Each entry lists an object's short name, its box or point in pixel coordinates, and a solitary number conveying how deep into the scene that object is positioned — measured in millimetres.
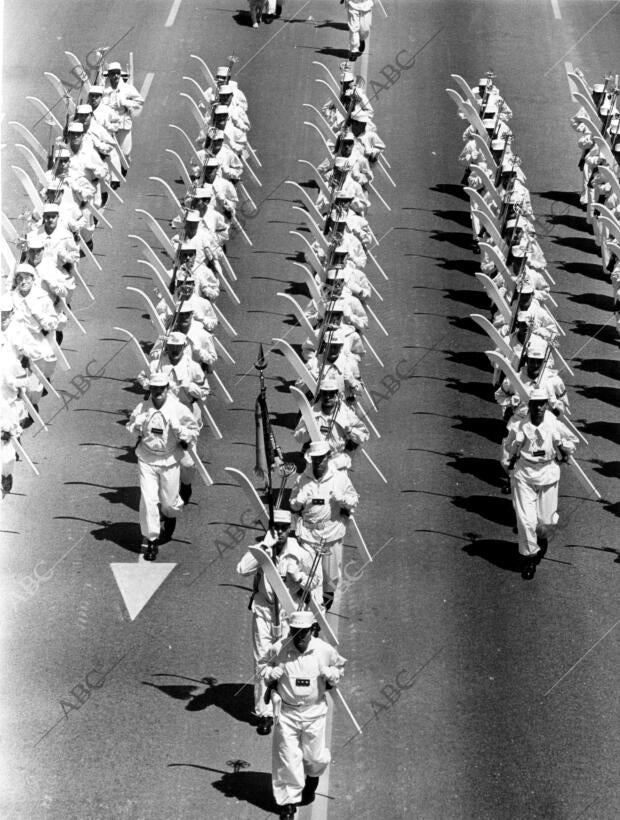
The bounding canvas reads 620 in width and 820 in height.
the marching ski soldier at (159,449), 24312
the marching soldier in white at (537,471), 24188
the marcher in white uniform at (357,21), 42344
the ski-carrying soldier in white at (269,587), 21016
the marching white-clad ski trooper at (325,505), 23156
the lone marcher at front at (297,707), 19375
